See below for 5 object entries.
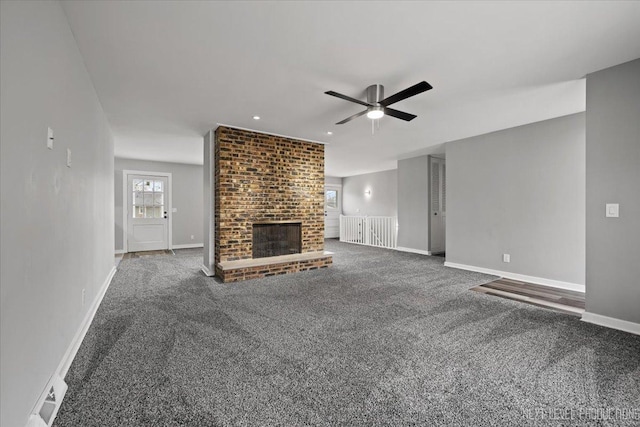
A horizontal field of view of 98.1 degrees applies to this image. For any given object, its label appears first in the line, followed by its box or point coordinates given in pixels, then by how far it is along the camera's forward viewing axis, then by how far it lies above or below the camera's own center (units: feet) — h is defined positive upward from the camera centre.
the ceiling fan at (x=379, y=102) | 8.61 +3.60
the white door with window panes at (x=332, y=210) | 34.02 +0.02
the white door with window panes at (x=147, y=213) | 22.90 -0.22
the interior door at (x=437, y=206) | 21.75 +0.32
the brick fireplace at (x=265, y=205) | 14.32 +0.33
